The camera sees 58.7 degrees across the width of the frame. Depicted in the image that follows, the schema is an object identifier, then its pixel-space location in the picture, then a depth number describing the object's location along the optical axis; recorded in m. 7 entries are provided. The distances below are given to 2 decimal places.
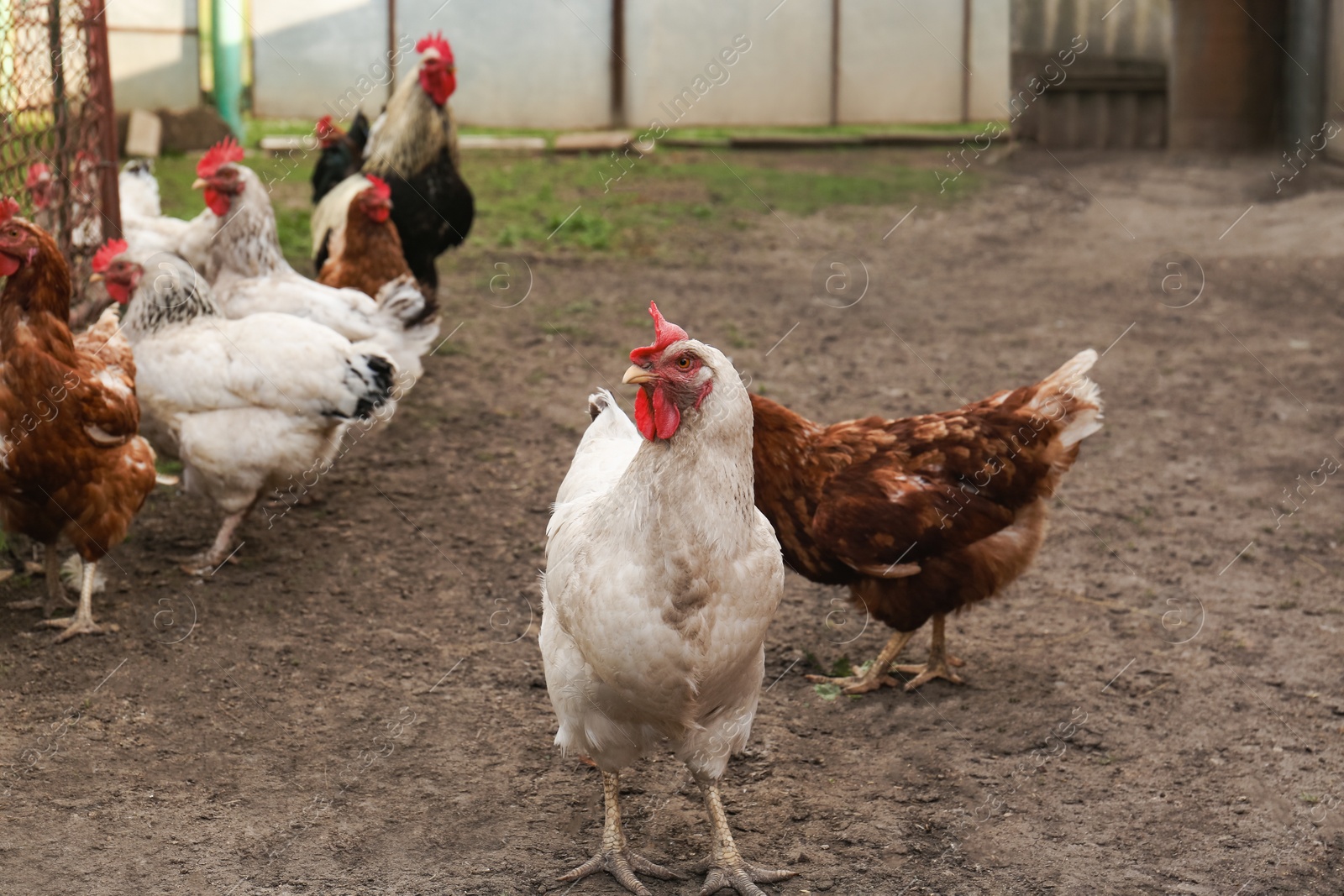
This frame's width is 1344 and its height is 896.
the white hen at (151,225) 6.27
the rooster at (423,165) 6.95
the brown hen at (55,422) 4.02
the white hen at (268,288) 5.44
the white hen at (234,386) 4.71
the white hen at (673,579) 2.70
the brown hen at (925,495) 3.83
